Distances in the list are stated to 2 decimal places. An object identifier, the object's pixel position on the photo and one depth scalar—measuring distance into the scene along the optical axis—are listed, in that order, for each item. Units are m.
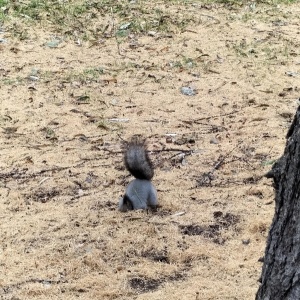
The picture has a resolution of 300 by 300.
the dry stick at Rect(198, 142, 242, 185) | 5.10
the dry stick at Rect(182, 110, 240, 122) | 6.39
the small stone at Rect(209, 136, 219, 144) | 5.80
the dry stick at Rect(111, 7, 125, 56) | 8.44
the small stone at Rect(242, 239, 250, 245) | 4.11
